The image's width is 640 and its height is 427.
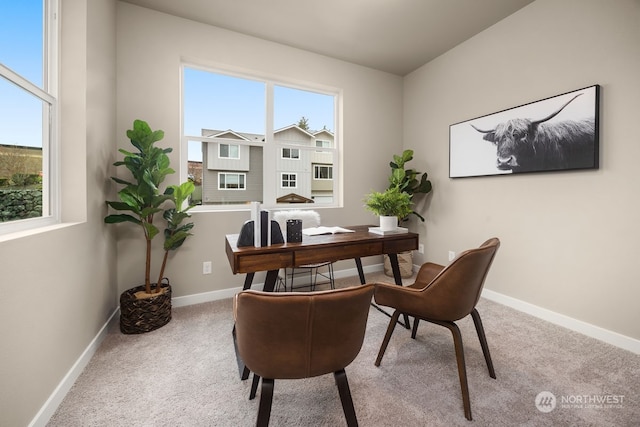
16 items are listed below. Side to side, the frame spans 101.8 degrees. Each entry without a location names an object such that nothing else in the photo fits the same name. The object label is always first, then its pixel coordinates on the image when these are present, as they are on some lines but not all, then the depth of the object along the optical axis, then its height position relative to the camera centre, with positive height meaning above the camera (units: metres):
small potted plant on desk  2.10 +0.03
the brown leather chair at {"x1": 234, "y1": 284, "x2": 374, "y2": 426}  0.90 -0.46
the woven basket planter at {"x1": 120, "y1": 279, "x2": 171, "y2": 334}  2.08 -0.85
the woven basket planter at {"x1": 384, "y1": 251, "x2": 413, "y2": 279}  3.52 -0.75
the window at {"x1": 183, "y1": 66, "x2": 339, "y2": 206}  2.81 +0.82
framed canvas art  2.07 +0.68
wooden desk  1.56 -0.28
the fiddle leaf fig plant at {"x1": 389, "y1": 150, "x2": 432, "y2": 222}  3.38 +0.41
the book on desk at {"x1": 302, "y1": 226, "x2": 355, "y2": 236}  2.11 -0.18
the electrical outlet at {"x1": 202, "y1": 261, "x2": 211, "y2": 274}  2.74 -0.61
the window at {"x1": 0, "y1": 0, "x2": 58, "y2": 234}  1.17 +0.49
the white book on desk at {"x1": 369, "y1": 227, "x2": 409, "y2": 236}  2.13 -0.18
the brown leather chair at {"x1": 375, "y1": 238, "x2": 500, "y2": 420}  1.35 -0.48
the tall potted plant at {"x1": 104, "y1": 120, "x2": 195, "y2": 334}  2.02 +0.05
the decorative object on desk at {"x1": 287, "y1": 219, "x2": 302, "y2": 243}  1.79 -0.15
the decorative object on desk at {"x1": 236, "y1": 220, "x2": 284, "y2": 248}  1.66 -0.16
